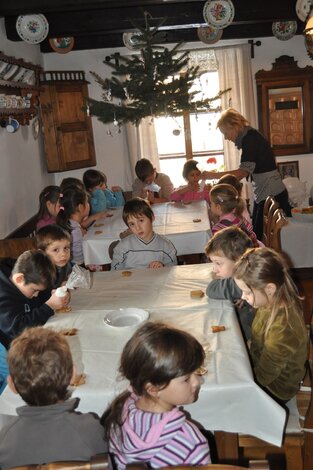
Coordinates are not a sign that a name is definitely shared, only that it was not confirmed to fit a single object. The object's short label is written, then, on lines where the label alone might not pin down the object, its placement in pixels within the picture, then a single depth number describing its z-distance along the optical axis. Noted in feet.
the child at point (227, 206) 11.16
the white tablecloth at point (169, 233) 12.44
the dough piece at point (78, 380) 5.68
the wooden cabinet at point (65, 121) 20.42
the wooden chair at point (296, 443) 6.15
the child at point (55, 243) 9.31
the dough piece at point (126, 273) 9.44
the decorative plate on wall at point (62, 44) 19.47
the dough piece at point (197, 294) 7.98
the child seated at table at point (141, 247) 10.64
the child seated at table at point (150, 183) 16.69
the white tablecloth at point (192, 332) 5.57
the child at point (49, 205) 13.37
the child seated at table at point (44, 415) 4.38
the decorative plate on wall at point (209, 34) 19.57
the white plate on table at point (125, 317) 7.20
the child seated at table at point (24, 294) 7.30
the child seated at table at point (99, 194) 16.24
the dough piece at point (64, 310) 7.80
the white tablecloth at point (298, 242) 14.21
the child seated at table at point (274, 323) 6.23
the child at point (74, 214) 13.02
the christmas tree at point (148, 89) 13.20
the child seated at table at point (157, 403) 4.42
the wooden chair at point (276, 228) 10.71
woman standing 15.94
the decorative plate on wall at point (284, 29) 19.90
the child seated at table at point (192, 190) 16.44
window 24.12
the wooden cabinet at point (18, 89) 15.56
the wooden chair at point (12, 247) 12.51
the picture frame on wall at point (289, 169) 23.65
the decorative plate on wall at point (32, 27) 16.31
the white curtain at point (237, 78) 22.49
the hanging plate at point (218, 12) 16.35
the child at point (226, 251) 8.06
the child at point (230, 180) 14.32
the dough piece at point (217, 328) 6.75
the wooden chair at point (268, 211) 12.51
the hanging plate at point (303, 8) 16.08
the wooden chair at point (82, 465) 3.44
